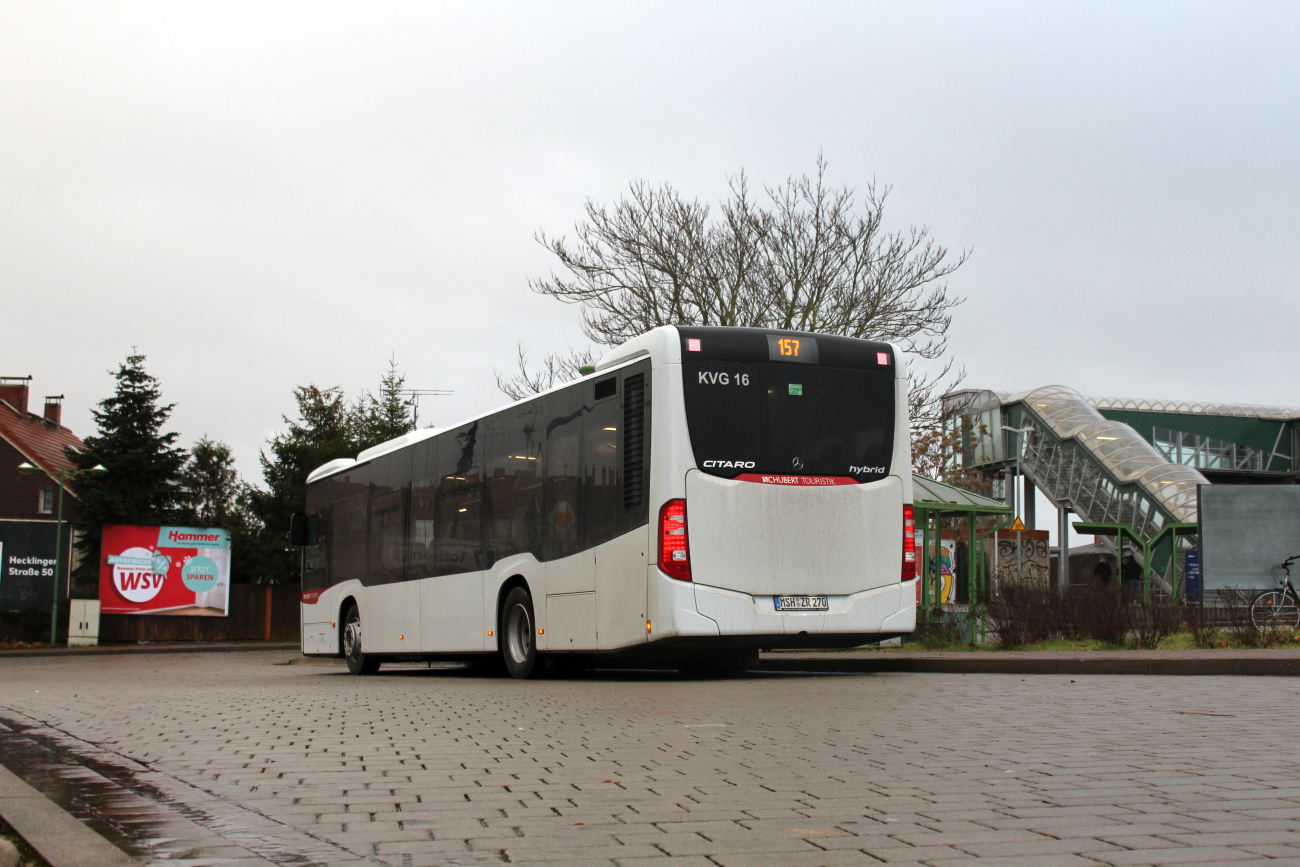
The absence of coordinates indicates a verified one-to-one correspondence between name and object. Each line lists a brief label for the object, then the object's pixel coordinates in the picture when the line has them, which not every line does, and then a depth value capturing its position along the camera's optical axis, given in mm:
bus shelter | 21703
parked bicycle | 16828
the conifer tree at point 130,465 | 46531
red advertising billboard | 43094
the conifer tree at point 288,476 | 49625
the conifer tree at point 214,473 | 74400
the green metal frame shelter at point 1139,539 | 28250
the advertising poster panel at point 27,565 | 41969
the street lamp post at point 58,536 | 40469
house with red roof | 42163
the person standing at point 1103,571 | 26594
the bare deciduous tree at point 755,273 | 30297
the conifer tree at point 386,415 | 51062
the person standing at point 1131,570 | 30625
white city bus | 12594
